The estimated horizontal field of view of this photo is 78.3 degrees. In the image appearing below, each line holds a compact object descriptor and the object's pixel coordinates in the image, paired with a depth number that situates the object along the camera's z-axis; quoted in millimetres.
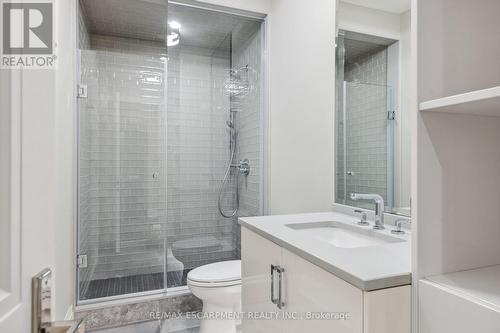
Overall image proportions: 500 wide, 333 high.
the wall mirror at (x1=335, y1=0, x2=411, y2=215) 1423
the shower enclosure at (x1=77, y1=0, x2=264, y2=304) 2582
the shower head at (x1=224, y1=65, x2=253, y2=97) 2918
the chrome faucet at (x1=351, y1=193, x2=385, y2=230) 1407
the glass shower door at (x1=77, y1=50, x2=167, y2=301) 2592
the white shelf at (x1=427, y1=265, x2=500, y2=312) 667
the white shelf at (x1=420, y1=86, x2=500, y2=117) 647
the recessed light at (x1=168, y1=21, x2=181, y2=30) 2775
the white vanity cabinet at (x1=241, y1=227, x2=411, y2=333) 767
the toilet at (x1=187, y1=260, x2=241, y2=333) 1898
